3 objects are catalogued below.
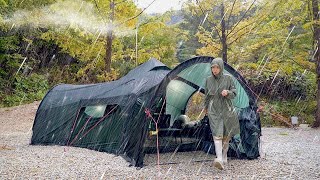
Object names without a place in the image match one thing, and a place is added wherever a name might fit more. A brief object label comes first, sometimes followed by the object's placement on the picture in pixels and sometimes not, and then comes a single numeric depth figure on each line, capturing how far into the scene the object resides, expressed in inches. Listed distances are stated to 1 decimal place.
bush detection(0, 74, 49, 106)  456.2
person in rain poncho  148.9
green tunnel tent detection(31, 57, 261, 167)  167.4
